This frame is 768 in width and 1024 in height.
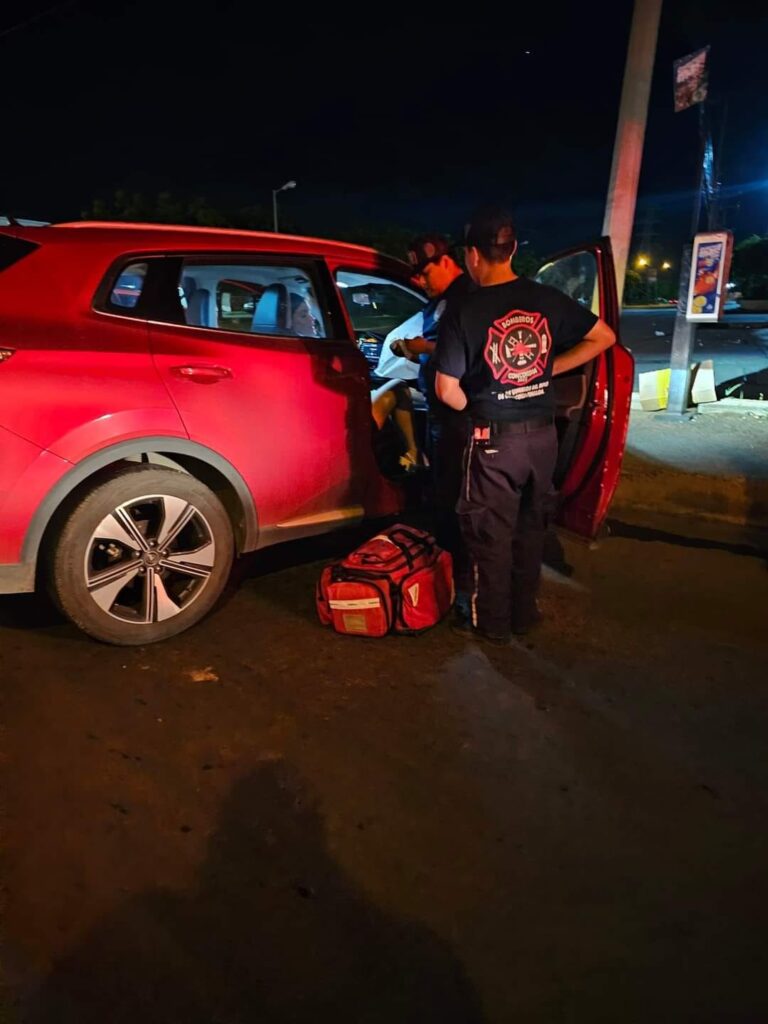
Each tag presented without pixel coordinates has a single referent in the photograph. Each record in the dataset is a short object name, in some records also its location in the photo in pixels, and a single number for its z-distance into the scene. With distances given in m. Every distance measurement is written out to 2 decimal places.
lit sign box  6.71
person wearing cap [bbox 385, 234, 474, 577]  3.79
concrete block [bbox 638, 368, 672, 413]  7.91
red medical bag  3.50
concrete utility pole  5.68
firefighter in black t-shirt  3.14
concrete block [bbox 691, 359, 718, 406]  8.35
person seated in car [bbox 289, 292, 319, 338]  4.00
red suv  3.04
